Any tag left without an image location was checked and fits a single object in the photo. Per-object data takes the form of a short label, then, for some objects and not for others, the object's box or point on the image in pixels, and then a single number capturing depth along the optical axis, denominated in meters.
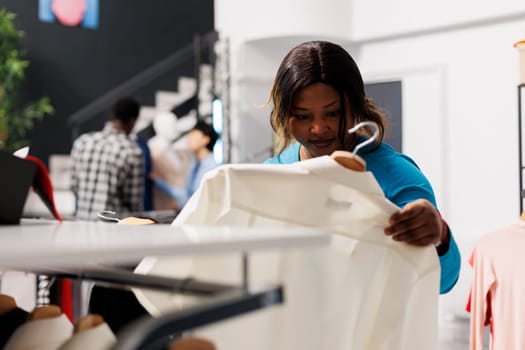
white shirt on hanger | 2.58
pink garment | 4.57
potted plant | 8.86
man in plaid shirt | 6.66
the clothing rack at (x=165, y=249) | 1.47
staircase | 8.87
